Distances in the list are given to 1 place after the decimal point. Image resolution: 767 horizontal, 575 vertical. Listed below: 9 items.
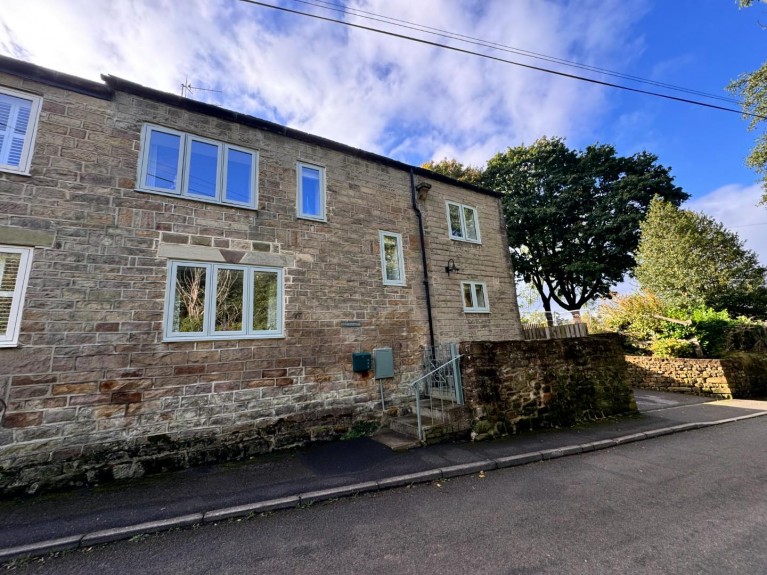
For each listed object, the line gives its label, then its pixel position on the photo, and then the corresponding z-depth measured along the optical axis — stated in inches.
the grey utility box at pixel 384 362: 306.2
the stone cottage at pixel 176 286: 201.2
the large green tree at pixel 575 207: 803.4
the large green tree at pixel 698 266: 653.3
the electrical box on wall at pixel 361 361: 293.6
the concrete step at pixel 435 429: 252.4
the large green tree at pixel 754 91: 514.0
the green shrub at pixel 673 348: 494.3
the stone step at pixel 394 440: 240.8
